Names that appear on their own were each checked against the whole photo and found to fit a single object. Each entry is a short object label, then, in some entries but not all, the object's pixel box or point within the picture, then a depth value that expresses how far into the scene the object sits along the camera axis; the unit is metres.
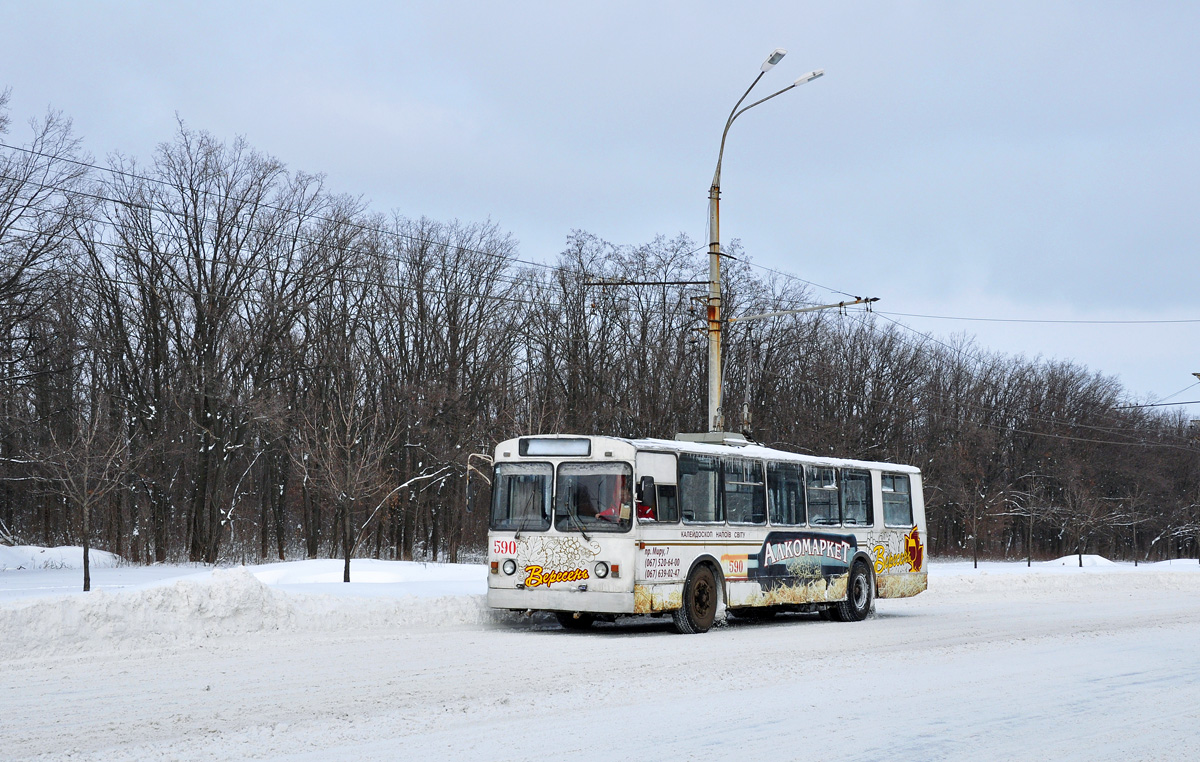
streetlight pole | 22.59
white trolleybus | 16.02
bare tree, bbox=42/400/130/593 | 21.55
